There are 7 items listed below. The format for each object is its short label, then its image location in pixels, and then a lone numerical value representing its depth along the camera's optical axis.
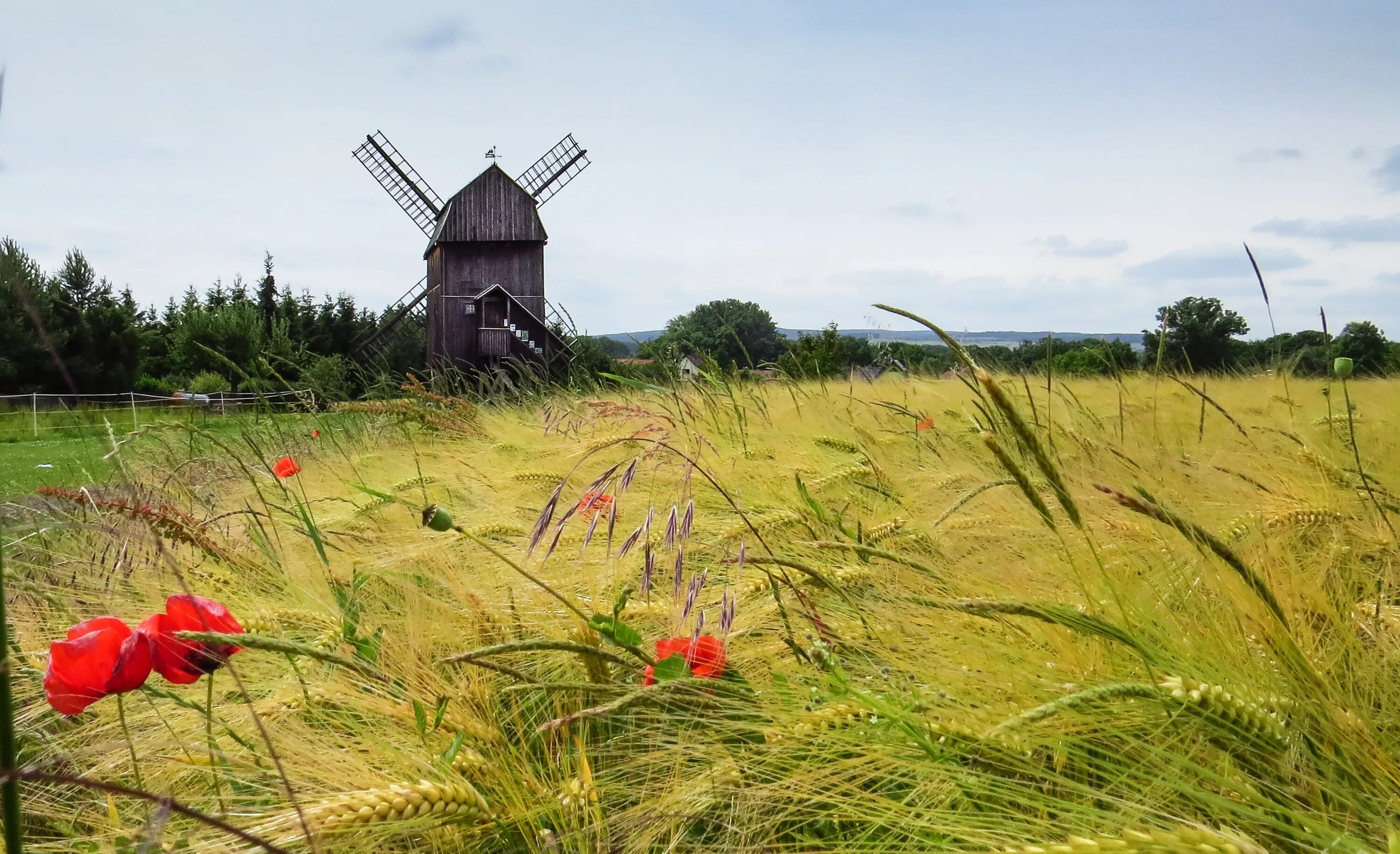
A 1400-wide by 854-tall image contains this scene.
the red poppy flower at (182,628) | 0.92
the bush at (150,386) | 22.53
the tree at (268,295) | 32.41
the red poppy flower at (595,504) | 1.14
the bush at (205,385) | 12.29
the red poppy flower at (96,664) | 0.90
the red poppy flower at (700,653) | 1.03
